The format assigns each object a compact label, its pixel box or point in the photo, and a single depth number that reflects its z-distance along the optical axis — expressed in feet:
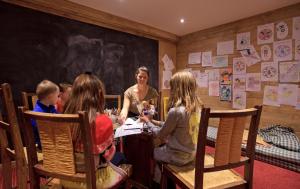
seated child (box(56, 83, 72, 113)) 6.84
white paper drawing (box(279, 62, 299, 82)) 9.19
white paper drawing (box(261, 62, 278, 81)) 9.89
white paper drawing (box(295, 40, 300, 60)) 9.12
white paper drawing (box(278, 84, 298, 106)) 9.27
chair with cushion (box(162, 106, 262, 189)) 3.42
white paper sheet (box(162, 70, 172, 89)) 14.01
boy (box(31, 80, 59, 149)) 5.42
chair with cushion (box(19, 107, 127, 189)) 2.83
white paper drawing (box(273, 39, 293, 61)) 9.39
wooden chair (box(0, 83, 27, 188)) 3.52
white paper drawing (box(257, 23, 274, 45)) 9.98
